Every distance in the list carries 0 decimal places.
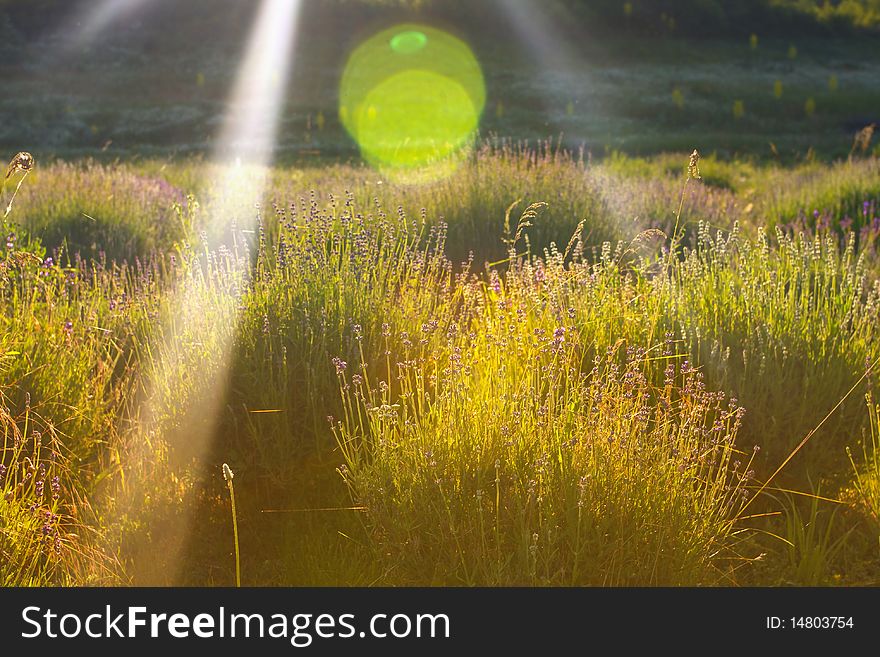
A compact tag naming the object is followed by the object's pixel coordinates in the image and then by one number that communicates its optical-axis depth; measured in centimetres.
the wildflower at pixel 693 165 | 345
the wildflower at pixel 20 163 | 293
